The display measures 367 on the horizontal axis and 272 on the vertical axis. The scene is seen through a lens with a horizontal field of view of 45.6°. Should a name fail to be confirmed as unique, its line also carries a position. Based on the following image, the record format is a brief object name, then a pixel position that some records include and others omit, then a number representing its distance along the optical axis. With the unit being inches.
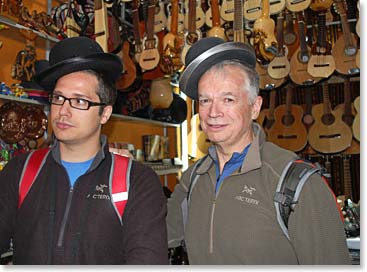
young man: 55.3
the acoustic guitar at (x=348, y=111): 166.2
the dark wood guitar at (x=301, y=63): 144.6
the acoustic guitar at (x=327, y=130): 163.2
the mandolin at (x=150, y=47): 133.2
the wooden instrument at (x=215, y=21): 131.4
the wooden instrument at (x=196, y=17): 136.4
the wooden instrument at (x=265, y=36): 124.1
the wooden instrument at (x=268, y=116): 179.2
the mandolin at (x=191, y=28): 135.6
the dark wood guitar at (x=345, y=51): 134.0
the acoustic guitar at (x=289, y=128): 170.2
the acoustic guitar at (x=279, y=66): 138.9
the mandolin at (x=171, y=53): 135.3
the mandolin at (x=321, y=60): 135.7
